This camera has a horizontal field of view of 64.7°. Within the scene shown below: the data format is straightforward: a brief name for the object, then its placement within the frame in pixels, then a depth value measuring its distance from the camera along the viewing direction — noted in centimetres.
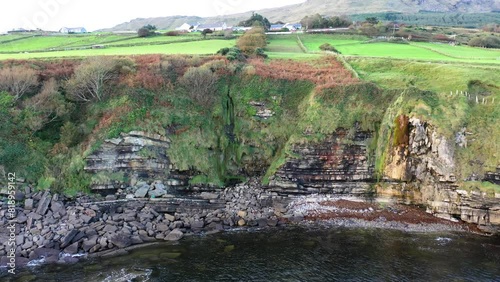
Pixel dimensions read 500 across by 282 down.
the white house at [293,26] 9654
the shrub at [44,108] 4062
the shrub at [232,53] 5219
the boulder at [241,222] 3592
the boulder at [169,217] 3609
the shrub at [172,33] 8108
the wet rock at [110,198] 3772
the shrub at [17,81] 4209
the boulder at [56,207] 3519
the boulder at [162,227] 3441
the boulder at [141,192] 3816
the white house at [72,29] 10281
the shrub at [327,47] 6161
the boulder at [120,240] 3197
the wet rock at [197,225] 3522
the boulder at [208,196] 3956
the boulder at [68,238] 3150
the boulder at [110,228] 3353
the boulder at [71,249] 3106
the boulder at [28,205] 3525
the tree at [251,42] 5822
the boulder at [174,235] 3344
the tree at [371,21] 9519
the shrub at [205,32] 7819
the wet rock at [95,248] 3130
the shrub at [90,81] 4375
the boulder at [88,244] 3138
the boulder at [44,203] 3497
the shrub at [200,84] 4547
